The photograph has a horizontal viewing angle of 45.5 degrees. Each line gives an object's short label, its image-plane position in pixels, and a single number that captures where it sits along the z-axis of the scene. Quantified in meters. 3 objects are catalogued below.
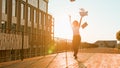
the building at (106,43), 70.81
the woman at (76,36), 8.51
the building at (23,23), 7.81
